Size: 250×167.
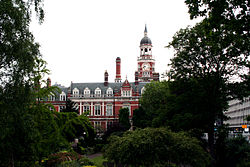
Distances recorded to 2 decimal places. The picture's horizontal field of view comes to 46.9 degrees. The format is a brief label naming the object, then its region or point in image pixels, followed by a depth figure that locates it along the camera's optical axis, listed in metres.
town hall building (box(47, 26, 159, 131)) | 66.56
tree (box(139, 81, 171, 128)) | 49.85
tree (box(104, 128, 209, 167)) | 15.95
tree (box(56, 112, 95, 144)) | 18.73
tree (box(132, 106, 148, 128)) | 53.62
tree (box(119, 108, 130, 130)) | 57.47
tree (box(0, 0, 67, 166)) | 14.20
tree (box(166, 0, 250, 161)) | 23.73
